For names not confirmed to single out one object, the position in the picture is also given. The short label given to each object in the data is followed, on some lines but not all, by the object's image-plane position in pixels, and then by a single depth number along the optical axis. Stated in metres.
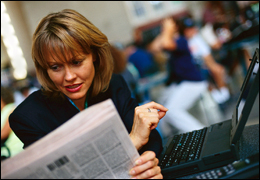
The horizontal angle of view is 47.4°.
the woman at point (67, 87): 1.02
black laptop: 0.84
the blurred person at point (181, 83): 3.17
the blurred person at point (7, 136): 1.88
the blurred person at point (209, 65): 4.35
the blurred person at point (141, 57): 3.82
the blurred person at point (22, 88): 3.77
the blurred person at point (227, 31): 3.84
